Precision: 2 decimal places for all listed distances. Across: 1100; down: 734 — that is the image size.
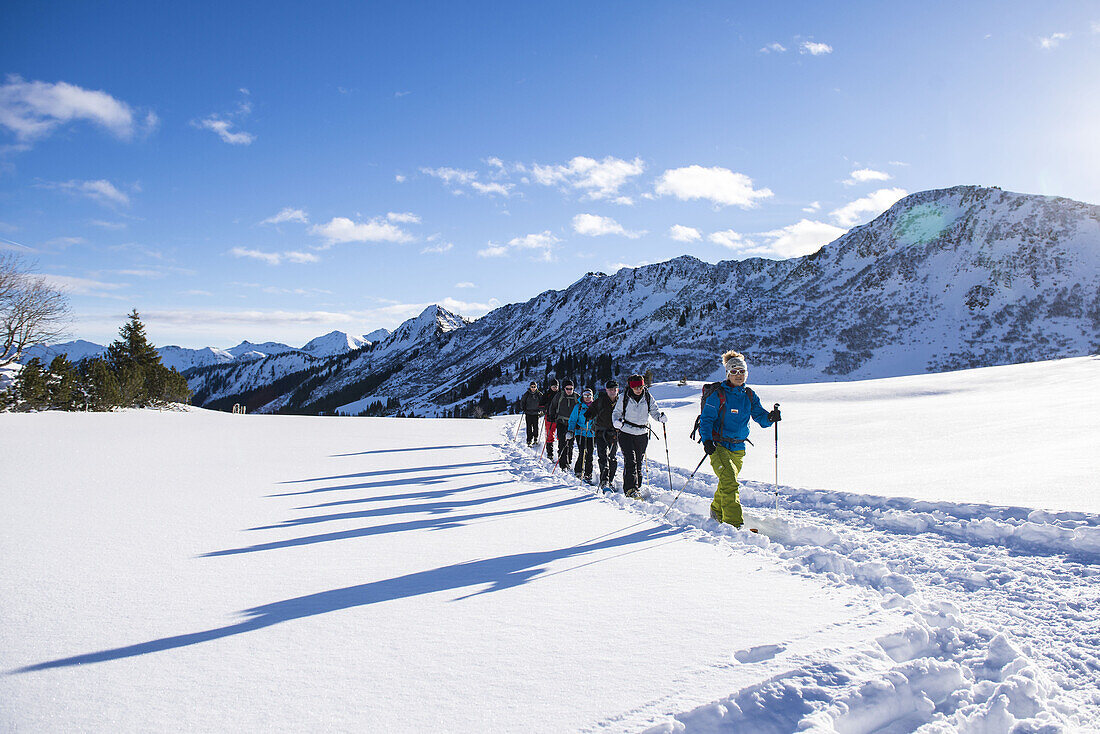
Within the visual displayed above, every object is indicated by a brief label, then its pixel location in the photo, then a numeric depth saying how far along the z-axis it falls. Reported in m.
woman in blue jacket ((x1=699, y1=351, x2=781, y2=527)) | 7.80
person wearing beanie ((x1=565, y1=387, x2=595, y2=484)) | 12.59
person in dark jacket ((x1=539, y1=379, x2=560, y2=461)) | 15.23
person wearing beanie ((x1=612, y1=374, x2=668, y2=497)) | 10.38
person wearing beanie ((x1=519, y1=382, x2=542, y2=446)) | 18.41
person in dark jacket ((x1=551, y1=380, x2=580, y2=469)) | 13.86
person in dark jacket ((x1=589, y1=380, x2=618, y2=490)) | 11.28
